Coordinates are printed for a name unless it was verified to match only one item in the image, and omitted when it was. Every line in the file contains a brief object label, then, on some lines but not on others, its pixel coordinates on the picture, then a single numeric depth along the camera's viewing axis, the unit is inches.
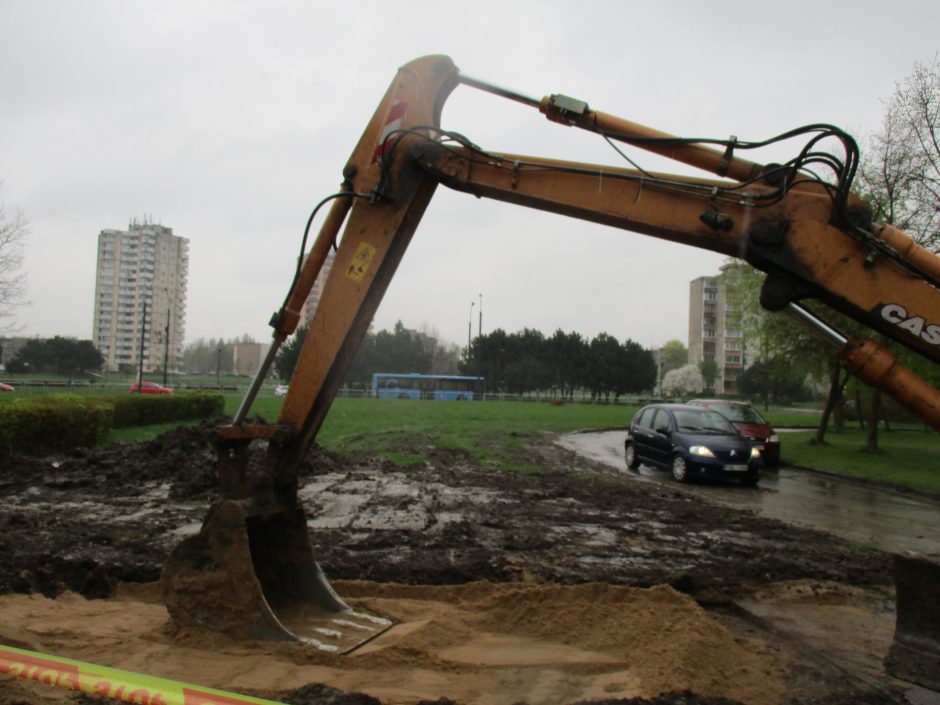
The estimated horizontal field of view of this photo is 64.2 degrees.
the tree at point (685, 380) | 3764.8
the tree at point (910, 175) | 768.3
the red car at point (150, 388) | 1831.1
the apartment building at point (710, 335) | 4170.8
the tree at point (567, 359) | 3193.9
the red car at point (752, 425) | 797.9
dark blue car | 633.6
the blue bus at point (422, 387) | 2819.9
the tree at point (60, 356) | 2346.2
